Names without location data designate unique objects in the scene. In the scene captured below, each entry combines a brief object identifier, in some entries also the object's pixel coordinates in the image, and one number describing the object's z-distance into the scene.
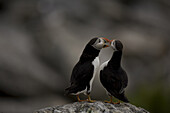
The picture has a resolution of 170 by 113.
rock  14.56
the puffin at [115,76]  14.34
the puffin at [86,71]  14.79
